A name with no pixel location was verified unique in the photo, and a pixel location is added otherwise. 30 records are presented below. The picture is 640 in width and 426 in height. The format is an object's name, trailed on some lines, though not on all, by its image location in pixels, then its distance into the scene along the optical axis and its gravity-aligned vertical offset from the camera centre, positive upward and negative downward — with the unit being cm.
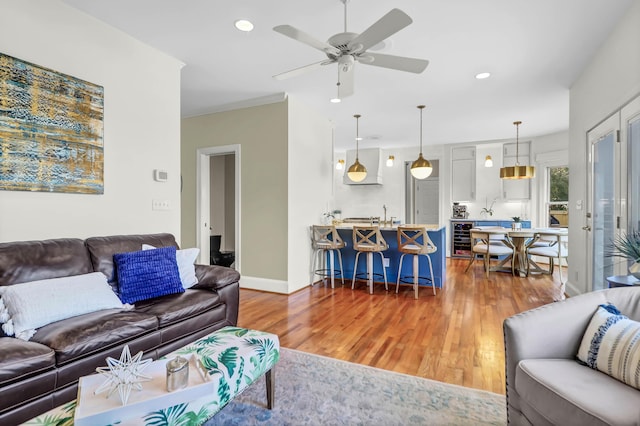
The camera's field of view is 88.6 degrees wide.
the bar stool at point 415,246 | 430 -51
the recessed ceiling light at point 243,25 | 277 +159
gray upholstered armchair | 121 -72
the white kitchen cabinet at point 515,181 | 720 +60
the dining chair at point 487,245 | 556 -67
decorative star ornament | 126 -68
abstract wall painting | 219 +58
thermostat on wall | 326 +34
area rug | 180 -116
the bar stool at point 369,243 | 457 -49
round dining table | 548 -67
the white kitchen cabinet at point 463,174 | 774 +83
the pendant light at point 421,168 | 534 +66
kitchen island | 479 -77
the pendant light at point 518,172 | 587 +66
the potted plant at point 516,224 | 575 -29
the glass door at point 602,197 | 309 +11
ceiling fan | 195 +109
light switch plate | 324 +4
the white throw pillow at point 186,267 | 276 -49
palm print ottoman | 121 -75
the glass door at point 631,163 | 266 +38
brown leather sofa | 152 -69
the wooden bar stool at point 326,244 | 483 -53
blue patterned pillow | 133 -60
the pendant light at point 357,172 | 560 +62
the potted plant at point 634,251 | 201 -27
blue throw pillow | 239 -50
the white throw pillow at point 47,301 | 176 -54
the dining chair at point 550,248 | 511 -67
